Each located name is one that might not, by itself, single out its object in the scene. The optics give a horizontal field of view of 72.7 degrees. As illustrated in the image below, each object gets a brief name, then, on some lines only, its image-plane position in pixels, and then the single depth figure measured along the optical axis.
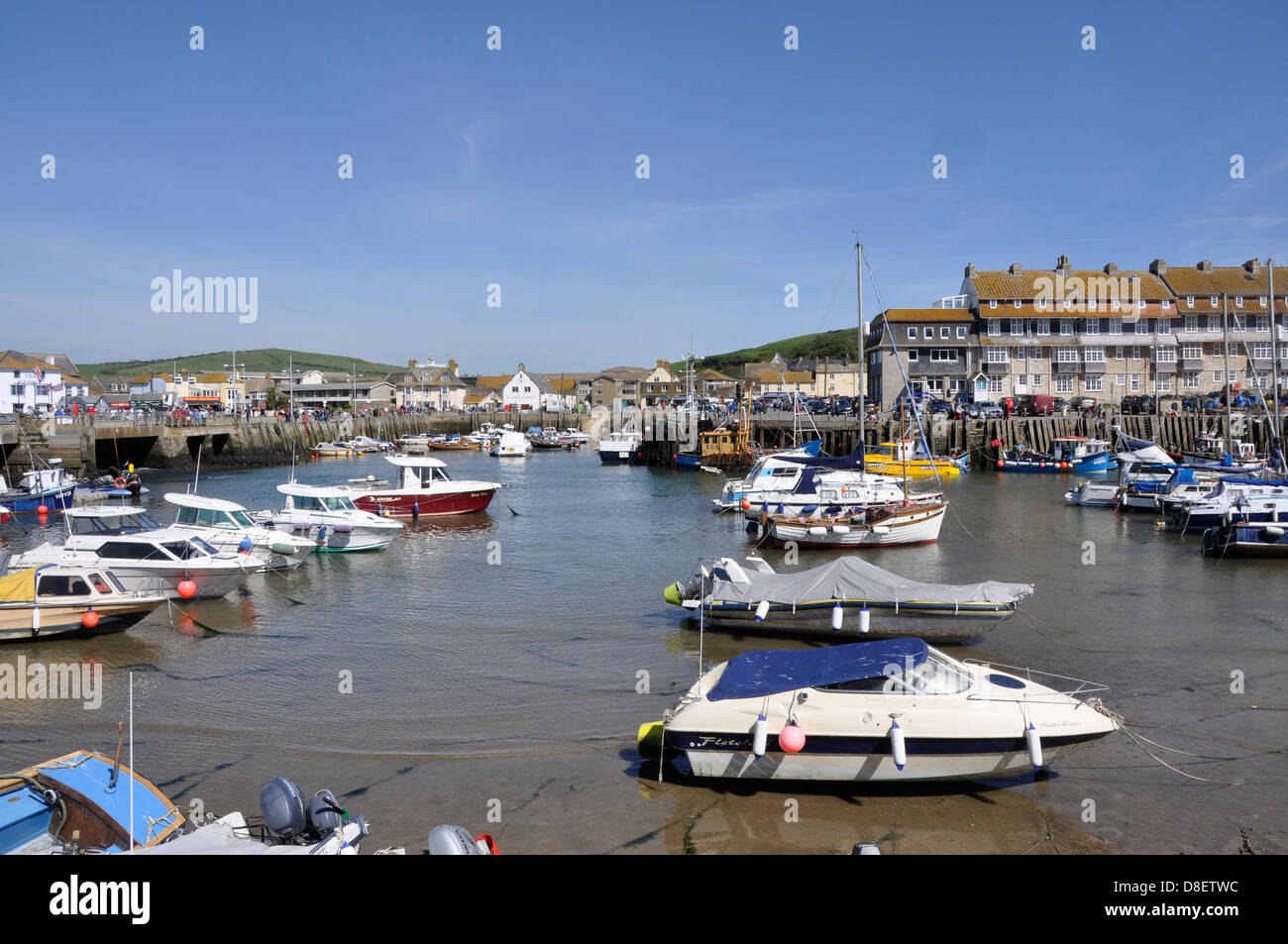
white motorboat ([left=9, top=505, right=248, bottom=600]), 21.56
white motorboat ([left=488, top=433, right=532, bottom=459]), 84.88
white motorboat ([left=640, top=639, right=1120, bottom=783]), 10.89
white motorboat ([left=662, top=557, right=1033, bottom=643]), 17.12
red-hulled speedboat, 38.75
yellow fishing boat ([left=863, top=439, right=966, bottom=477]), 51.81
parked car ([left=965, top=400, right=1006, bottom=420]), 68.62
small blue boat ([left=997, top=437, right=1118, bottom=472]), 56.66
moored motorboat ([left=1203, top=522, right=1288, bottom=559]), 27.03
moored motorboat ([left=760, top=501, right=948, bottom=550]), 30.41
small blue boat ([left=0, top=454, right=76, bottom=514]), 39.94
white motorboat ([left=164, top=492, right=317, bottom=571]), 26.02
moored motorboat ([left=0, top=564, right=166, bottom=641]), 17.94
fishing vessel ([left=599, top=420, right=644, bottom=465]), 73.56
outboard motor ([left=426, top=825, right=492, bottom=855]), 6.61
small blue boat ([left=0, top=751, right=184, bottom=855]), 7.96
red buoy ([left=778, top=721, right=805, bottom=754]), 10.73
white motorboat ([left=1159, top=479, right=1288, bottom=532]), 28.11
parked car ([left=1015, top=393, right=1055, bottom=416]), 69.44
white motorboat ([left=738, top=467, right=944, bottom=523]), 32.47
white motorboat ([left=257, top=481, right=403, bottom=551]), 29.95
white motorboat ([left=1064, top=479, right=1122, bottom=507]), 40.72
